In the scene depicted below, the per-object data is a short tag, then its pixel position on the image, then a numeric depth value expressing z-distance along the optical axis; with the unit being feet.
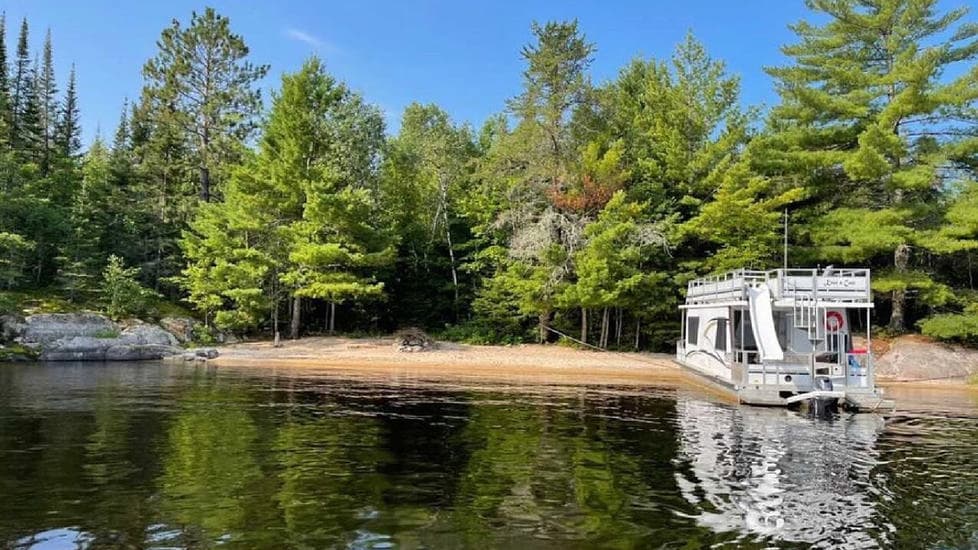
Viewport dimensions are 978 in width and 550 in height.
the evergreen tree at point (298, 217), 105.70
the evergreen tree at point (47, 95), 188.45
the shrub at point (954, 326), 85.92
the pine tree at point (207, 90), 132.46
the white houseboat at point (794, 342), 57.31
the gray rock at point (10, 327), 92.99
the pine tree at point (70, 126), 182.70
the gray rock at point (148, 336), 99.14
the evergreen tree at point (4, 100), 114.23
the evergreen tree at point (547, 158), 103.09
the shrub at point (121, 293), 105.19
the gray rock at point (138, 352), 93.40
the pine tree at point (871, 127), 90.43
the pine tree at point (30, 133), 141.59
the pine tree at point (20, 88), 143.33
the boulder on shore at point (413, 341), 103.14
